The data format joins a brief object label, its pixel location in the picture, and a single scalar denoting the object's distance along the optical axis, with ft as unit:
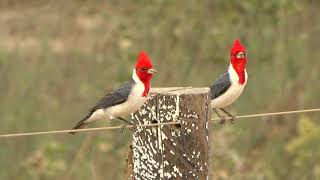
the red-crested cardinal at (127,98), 36.88
